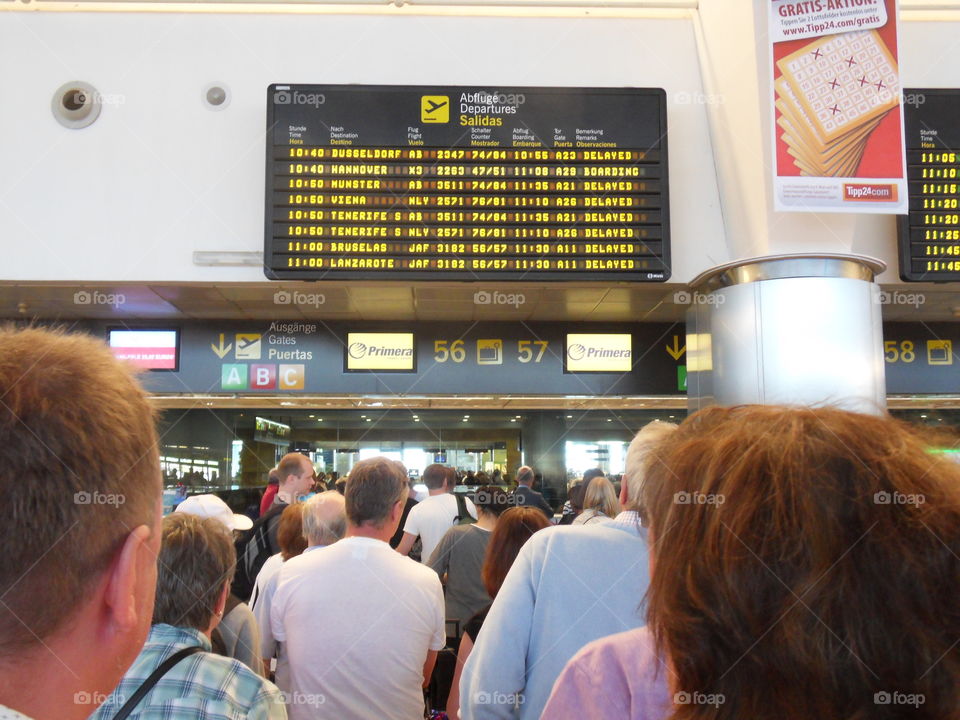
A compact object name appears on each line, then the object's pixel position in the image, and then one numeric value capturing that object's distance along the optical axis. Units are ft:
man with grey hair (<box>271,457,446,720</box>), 8.14
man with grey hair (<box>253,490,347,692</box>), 10.87
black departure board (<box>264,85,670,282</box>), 14.29
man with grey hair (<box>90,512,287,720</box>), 4.60
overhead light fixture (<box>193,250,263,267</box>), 15.29
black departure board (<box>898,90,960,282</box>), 14.69
